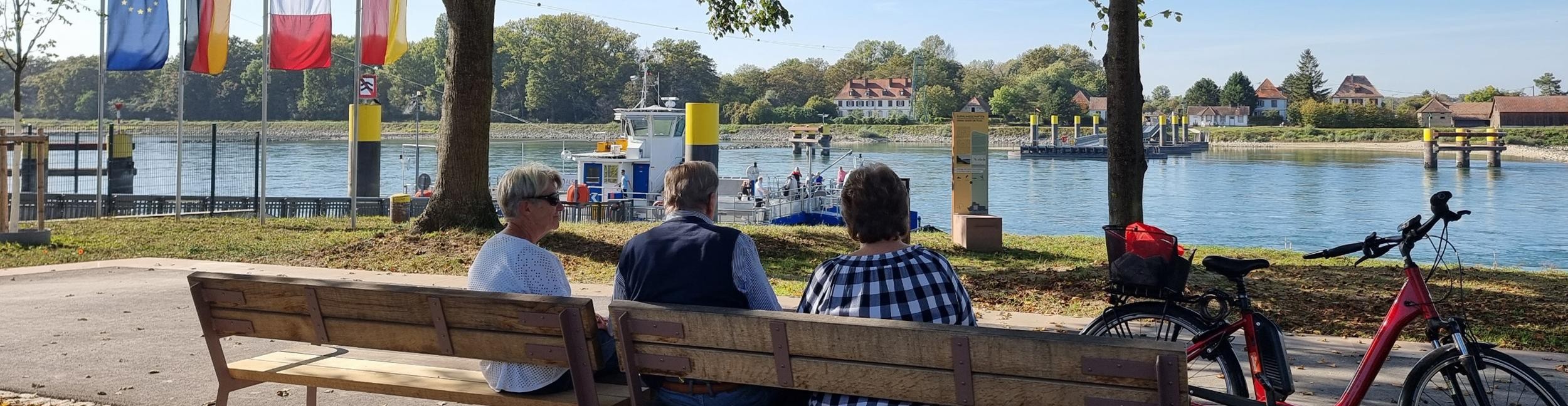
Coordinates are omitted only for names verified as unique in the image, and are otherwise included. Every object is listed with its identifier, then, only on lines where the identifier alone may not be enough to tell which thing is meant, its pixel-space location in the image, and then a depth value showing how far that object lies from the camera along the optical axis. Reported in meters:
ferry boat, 26.88
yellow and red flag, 16.73
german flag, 16.38
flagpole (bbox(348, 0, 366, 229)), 15.30
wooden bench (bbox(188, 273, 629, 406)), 3.44
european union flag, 15.94
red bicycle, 3.63
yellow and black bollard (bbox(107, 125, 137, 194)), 23.25
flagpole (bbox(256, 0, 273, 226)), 16.41
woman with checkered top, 3.17
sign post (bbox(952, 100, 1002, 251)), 14.30
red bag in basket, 4.13
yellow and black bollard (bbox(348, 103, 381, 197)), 24.31
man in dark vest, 3.39
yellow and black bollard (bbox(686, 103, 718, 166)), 24.02
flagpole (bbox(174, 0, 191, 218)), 16.45
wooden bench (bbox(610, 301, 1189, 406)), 2.76
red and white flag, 16.34
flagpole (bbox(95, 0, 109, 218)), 15.98
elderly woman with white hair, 3.68
